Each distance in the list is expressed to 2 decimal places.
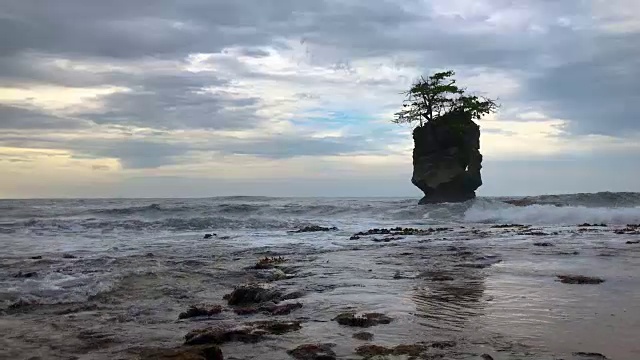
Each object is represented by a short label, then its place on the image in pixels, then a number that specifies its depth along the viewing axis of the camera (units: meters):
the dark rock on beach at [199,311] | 7.05
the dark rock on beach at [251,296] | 7.95
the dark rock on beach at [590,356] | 4.57
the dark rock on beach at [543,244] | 14.88
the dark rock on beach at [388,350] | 4.88
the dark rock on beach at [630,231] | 18.80
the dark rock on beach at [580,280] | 8.46
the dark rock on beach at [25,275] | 10.78
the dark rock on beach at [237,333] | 5.54
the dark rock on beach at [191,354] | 4.56
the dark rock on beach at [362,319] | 6.13
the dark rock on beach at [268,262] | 12.09
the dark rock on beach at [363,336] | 5.50
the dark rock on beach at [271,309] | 7.04
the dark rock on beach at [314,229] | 24.31
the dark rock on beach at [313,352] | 4.86
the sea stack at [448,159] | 39.75
